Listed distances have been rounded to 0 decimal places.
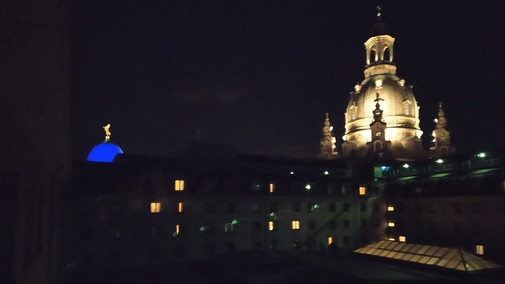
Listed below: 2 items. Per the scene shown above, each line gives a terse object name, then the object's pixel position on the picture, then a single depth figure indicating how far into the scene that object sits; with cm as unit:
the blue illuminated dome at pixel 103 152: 7200
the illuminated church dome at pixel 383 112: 9454
